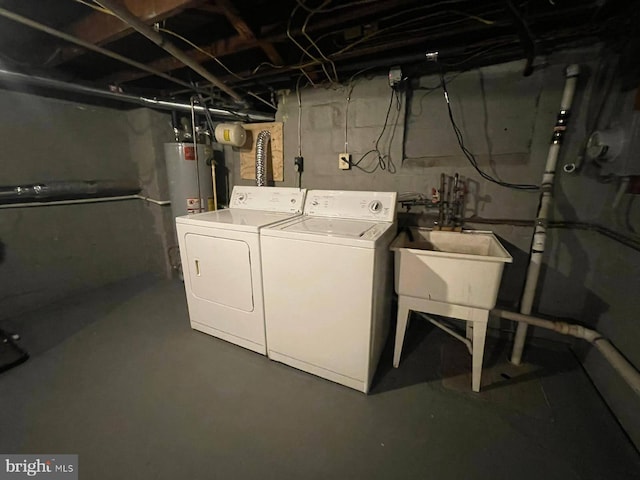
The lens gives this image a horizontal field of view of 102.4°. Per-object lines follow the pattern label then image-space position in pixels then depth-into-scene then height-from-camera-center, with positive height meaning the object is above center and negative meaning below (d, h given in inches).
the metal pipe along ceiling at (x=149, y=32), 46.1 +28.5
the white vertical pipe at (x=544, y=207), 62.6 -8.6
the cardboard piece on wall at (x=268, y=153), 99.6 +7.7
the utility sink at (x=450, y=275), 54.4 -22.4
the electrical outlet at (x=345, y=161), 88.4 +3.9
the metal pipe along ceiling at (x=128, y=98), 74.7 +26.2
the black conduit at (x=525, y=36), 46.8 +27.6
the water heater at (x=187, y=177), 103.7 -1.6
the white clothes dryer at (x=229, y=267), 68.1 -25.7
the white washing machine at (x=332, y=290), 55.8 -26.9
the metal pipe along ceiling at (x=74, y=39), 52.9 +30.9
